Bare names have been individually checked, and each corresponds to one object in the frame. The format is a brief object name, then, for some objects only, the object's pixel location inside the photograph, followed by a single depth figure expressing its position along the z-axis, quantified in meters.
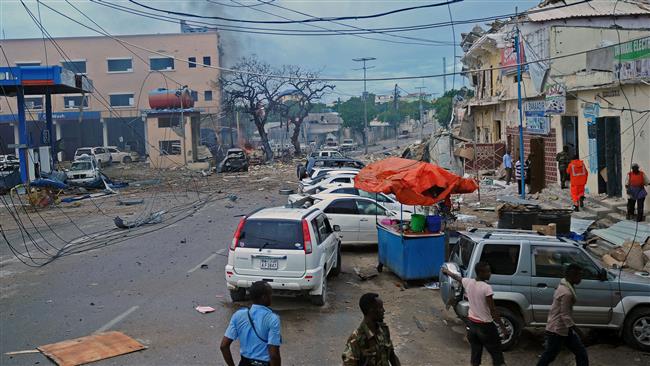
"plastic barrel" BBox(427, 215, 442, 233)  13.30
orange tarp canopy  13.04
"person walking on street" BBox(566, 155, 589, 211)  19.41
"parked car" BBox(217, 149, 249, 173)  49.53
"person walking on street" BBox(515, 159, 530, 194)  25.99
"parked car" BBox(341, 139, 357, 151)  81.81
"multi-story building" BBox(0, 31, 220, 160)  74.88
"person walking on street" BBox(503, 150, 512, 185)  30.25
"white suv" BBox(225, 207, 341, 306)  10.91
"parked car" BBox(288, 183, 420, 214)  19.19
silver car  9.34
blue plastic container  12.89
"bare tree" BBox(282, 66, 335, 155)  66.06
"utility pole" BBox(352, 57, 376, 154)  82.54
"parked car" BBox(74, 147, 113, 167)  56.19
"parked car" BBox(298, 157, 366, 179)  32.78
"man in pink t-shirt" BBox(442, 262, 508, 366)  7.40
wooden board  8.45
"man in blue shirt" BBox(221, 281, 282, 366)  5.61
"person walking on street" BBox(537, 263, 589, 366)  7.45
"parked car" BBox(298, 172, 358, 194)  22.92
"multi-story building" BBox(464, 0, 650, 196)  17.88
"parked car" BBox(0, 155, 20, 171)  36.96
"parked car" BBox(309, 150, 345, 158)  45.83
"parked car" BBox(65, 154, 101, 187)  37.66
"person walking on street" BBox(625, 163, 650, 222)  15.98
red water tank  58.34
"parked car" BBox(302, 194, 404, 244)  16.42
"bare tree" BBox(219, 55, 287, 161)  63.72
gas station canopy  35.19
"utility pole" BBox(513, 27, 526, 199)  23.66
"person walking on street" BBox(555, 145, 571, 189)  24.16
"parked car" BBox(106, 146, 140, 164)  60.56
